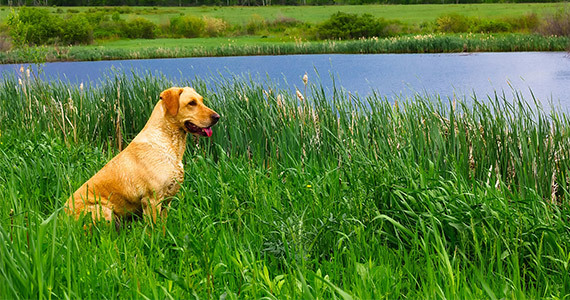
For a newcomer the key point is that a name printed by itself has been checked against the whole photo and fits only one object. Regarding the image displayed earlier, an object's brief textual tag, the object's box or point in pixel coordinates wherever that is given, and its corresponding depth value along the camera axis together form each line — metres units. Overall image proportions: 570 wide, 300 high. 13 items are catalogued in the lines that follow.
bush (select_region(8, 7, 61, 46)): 42.85
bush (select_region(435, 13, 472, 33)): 48.62
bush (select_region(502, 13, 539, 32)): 47.84
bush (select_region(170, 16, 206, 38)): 59.78
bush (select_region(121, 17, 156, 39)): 59.75
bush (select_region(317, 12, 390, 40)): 49.59
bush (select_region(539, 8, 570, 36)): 28.64
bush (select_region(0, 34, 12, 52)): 36.34
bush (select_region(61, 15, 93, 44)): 49.00
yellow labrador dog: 3.35
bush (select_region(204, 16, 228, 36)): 59.18
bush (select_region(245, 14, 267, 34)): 59.94
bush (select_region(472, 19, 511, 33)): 47.34
